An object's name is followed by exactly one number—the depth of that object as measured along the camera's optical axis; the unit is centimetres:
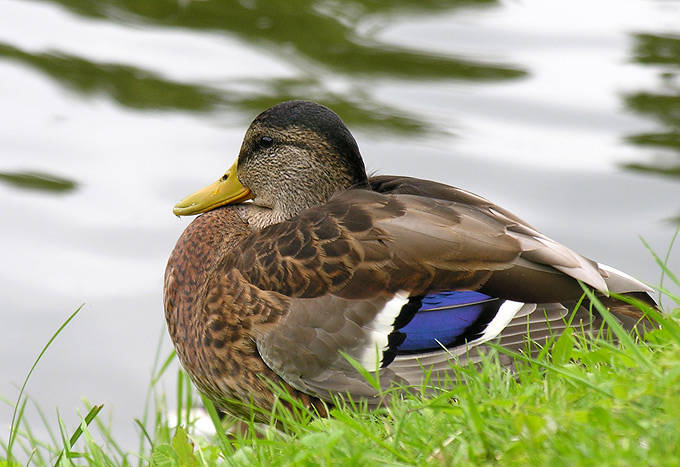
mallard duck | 637
